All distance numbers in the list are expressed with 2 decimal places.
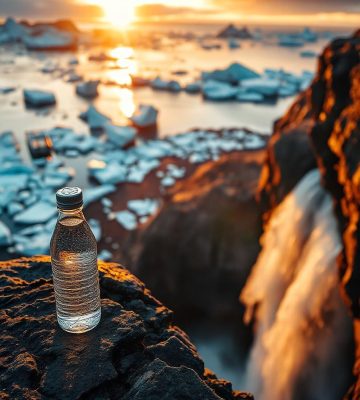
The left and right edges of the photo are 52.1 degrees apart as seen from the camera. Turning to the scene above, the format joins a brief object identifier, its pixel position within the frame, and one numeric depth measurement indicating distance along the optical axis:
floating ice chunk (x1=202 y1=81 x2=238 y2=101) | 30.56
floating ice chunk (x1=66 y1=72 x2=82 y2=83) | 36.54
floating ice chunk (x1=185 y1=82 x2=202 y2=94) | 32.94
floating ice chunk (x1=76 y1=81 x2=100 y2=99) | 30.35
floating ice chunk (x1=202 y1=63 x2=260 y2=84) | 34.69
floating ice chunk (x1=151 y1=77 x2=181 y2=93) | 33.25
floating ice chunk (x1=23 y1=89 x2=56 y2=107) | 26.84
